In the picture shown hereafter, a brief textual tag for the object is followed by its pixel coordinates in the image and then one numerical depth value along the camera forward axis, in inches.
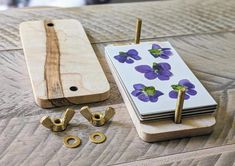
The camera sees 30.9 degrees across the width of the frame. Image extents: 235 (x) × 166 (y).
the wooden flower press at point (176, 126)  20.1
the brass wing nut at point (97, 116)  20.8
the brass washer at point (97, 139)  20.1
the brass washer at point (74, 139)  19.7
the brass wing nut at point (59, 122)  20.3
